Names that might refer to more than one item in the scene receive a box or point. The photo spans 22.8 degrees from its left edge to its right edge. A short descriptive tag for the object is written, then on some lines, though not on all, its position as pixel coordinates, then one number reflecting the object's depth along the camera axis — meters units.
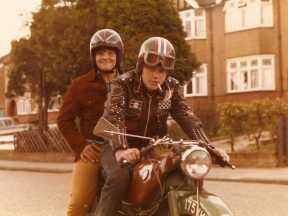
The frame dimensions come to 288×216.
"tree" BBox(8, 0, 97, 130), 25.52
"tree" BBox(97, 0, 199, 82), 24.76
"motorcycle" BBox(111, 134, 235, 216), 4.32
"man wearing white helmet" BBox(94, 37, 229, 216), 4.69
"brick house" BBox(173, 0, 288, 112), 34.44
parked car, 54.04
